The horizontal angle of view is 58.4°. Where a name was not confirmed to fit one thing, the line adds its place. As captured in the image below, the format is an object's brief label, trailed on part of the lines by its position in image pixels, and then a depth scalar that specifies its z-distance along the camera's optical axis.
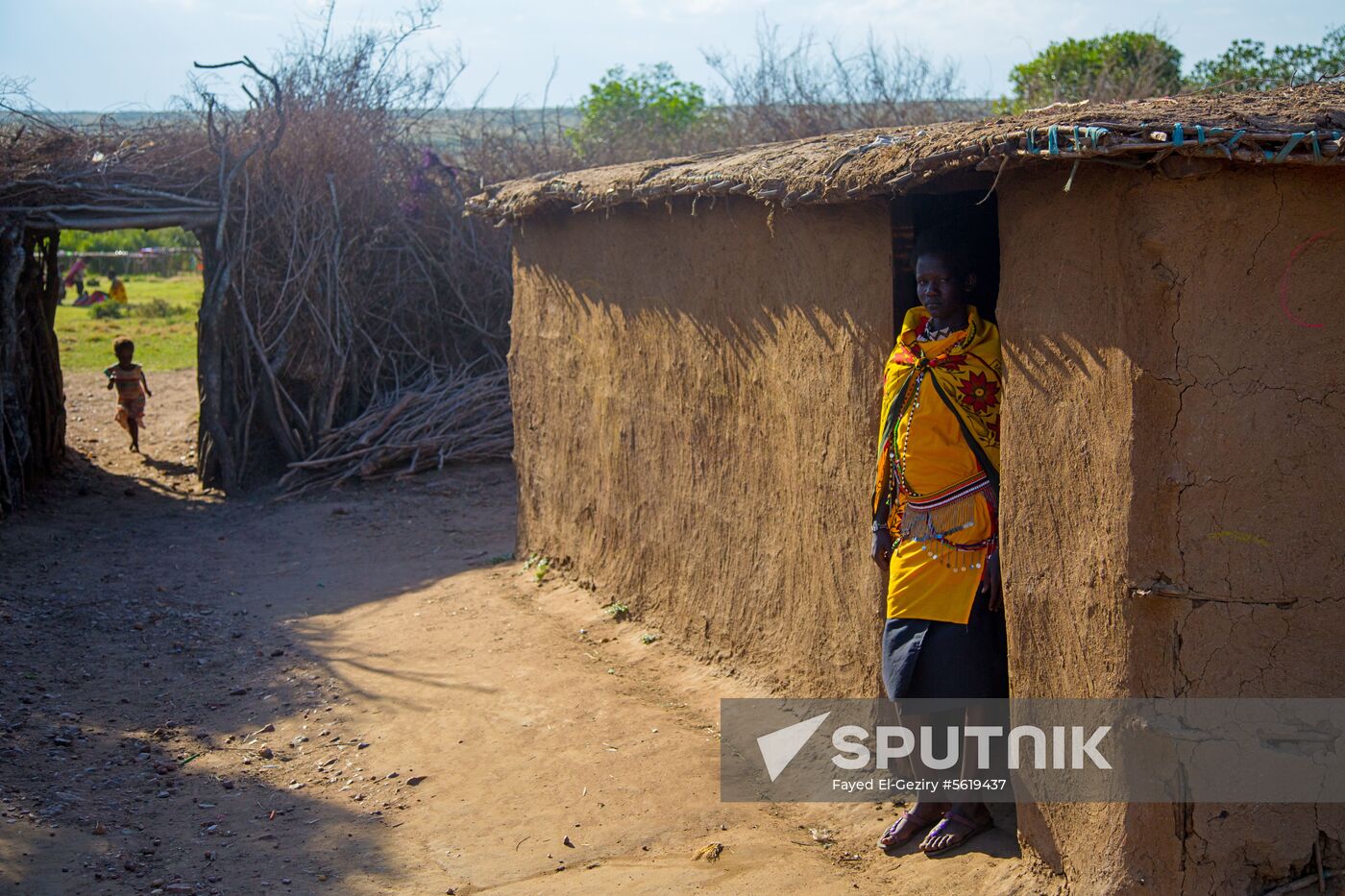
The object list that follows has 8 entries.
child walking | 10.76
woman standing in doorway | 3.59
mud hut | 2.91
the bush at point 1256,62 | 8.46
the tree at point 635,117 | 14.23
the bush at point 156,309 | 22.34
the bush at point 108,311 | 21.83
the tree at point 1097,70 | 13.02
